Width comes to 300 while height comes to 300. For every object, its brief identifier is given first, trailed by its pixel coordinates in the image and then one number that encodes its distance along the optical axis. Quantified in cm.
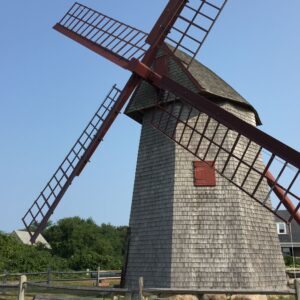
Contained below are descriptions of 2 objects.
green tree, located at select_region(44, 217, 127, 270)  4662
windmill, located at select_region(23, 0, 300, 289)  1034
